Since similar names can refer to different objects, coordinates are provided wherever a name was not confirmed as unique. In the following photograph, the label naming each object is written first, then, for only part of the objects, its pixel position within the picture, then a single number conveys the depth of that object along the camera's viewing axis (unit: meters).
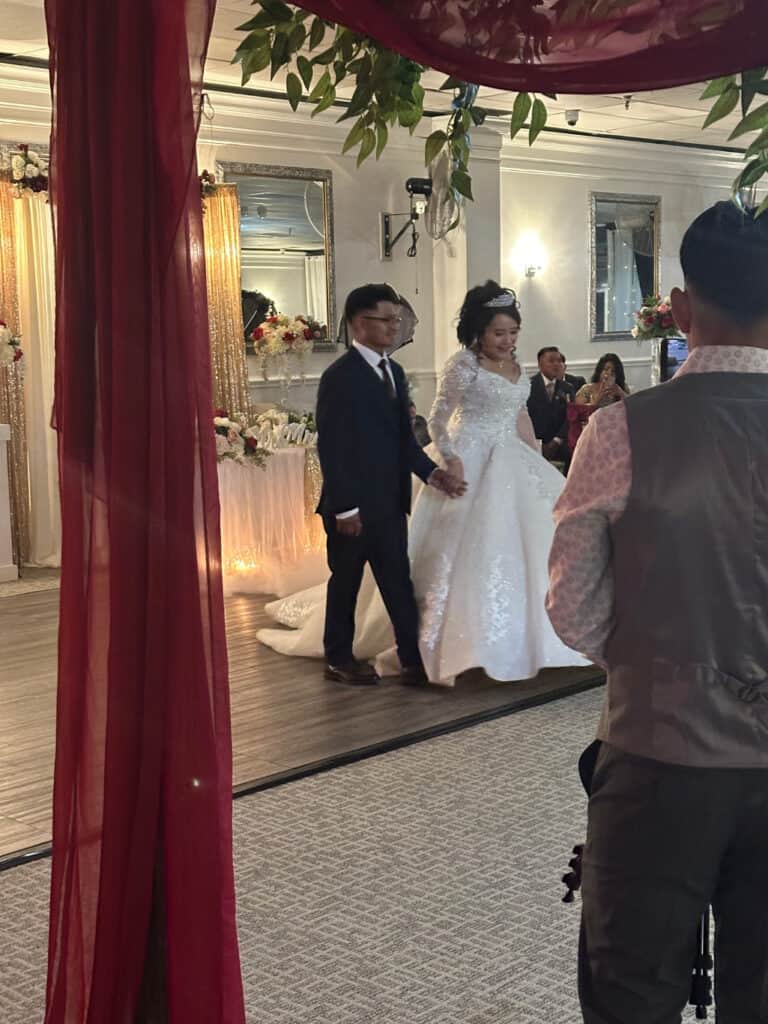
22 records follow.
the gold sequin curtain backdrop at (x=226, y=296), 10.17
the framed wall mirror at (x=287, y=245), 10.73
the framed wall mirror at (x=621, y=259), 14.34
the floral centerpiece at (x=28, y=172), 8.76
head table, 8.02
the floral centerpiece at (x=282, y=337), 10.44
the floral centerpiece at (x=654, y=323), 9.83
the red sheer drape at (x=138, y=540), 2.17
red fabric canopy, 2.47
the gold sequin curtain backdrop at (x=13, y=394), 8.96
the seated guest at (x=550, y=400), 10.33
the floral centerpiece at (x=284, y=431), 8.30
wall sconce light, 13.52
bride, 5.77
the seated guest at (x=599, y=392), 9.54
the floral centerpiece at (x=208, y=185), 9.85
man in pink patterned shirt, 1.88
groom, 5.63
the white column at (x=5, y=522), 8.73
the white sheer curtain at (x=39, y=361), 9.11
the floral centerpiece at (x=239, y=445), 7.90
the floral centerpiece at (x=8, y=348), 8.48
